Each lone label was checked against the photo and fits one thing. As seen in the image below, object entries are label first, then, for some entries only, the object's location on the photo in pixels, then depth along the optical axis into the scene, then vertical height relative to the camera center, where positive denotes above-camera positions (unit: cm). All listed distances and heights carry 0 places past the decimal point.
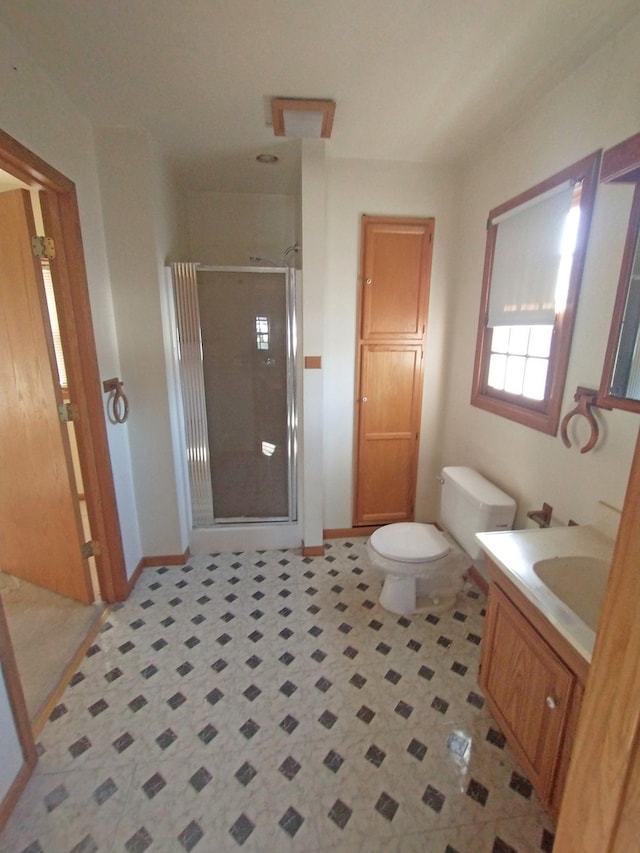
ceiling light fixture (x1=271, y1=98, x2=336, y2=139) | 173 +102
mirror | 127 +9
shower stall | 236 -34
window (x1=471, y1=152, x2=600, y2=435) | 154 +19
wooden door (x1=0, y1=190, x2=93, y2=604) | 172 -53
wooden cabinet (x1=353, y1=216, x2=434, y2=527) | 241 -18
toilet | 191 -107
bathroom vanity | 104 -89
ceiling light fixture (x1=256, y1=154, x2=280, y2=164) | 225 +104
